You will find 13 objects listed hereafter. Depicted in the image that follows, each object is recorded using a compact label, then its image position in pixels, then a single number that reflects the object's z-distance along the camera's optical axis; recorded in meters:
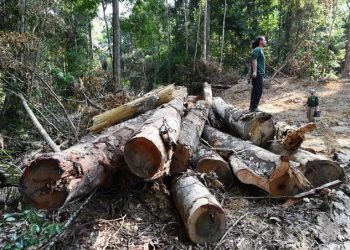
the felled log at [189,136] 3.90
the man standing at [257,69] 7.23
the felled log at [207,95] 8.28
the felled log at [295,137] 4.68
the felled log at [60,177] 2.79
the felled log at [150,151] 3.18
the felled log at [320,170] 4.20
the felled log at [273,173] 3.90
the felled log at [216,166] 4.21
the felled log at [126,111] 5.48
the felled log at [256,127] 5.16
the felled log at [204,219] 3.05
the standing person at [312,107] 7.31
